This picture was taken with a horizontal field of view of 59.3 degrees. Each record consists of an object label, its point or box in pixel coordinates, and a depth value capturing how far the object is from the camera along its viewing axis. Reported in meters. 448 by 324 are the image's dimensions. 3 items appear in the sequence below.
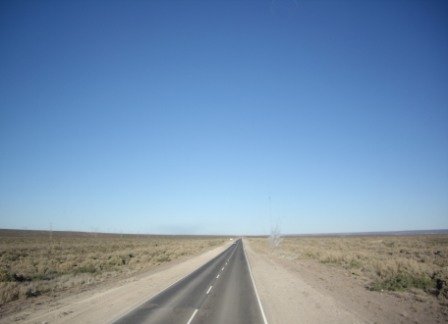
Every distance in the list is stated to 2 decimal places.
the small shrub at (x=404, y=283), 17.09
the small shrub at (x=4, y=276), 20.69
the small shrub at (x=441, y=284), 14.89
